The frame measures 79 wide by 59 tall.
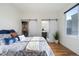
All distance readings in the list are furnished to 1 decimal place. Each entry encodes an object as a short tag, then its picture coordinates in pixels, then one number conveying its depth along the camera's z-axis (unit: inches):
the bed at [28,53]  25.7
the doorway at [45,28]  107.9
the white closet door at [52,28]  111.2
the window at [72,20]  71.2
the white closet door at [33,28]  104.7
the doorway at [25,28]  102.7
